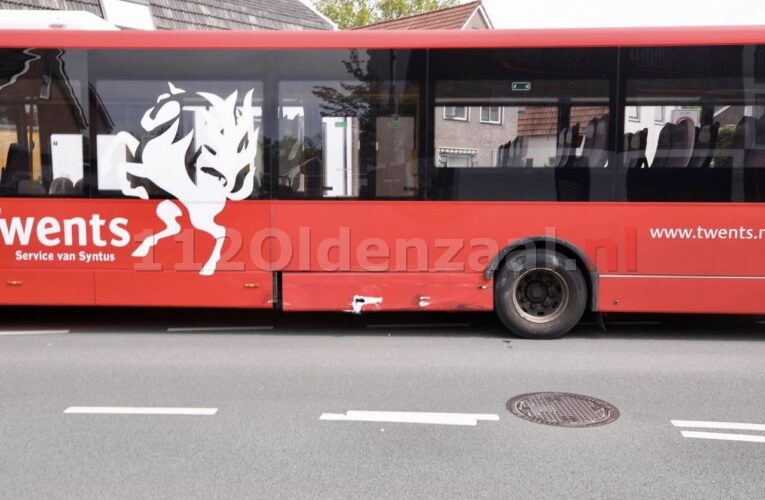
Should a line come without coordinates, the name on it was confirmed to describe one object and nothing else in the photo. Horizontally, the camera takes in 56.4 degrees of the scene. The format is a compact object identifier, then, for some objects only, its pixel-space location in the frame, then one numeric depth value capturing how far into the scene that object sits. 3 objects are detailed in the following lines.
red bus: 7.40
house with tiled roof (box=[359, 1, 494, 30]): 25.72
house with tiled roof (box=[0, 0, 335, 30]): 14.47
